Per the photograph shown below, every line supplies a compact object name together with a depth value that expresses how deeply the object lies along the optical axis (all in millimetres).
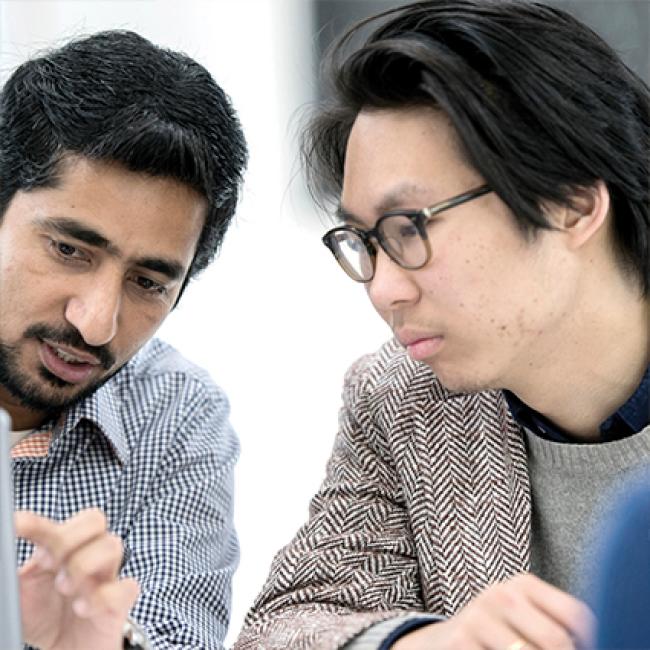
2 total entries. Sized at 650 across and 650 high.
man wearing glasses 1838
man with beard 1995
